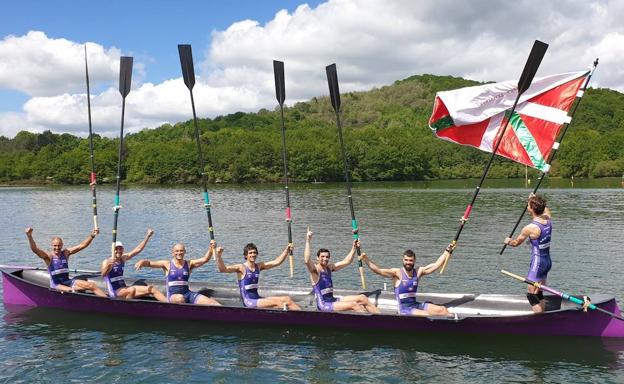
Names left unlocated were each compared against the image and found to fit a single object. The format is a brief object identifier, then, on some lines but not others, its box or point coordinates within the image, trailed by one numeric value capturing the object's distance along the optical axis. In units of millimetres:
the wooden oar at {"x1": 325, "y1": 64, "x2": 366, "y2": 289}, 14191
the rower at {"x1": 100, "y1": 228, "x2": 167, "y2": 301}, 12508
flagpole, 11103
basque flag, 11445
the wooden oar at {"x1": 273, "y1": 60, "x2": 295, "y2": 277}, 15219
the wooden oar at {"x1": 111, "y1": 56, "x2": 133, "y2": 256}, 15719
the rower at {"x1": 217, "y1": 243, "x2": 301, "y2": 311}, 11859
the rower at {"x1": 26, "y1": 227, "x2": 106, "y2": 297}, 13078
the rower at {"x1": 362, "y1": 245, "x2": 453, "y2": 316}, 10895
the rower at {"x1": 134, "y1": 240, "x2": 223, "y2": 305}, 12211
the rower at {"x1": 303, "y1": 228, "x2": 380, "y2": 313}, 11438
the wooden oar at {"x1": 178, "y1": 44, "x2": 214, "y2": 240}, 15094
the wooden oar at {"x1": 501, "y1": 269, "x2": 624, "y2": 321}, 9886
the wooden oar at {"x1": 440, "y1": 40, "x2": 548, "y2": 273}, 11273
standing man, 10156
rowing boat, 10609
